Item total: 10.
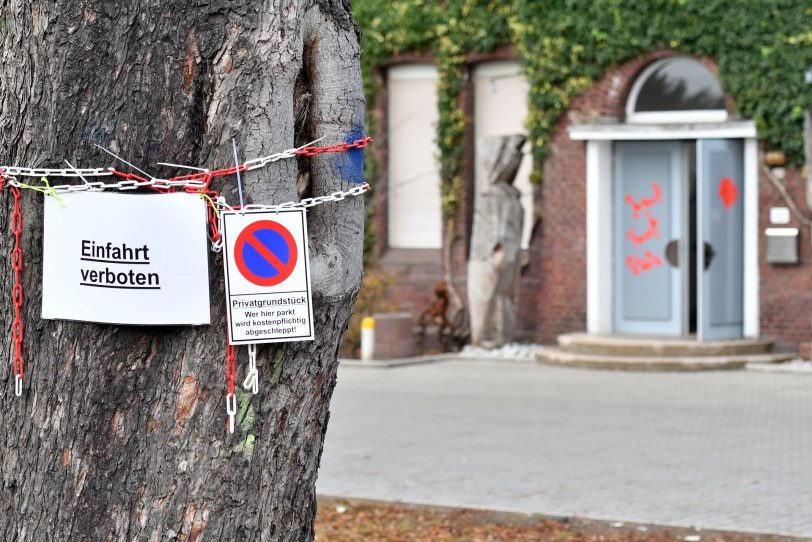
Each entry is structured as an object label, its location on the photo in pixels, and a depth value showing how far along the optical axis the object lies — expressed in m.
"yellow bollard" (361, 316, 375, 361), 18.09
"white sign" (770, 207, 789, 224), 17.56
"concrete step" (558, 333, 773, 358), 17.20
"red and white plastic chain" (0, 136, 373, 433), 3.41
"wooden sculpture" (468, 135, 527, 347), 18.56
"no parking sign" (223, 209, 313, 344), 3.42
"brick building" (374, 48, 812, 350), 17.70
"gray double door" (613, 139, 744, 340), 17.84
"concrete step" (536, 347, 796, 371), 16.88
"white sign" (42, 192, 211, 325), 3.39
